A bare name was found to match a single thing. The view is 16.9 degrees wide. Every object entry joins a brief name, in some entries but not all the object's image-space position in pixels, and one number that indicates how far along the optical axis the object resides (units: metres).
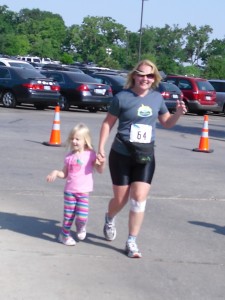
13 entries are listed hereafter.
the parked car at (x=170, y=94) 30.94
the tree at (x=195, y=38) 71.44
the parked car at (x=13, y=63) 37.06
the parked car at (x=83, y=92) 28.63
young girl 7.35
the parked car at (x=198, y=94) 32.53
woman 7.04
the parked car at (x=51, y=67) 41.66
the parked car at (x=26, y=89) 26.88
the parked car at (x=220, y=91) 34.34
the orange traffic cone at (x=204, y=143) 16.52
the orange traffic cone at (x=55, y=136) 15.55
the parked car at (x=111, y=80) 31.91
